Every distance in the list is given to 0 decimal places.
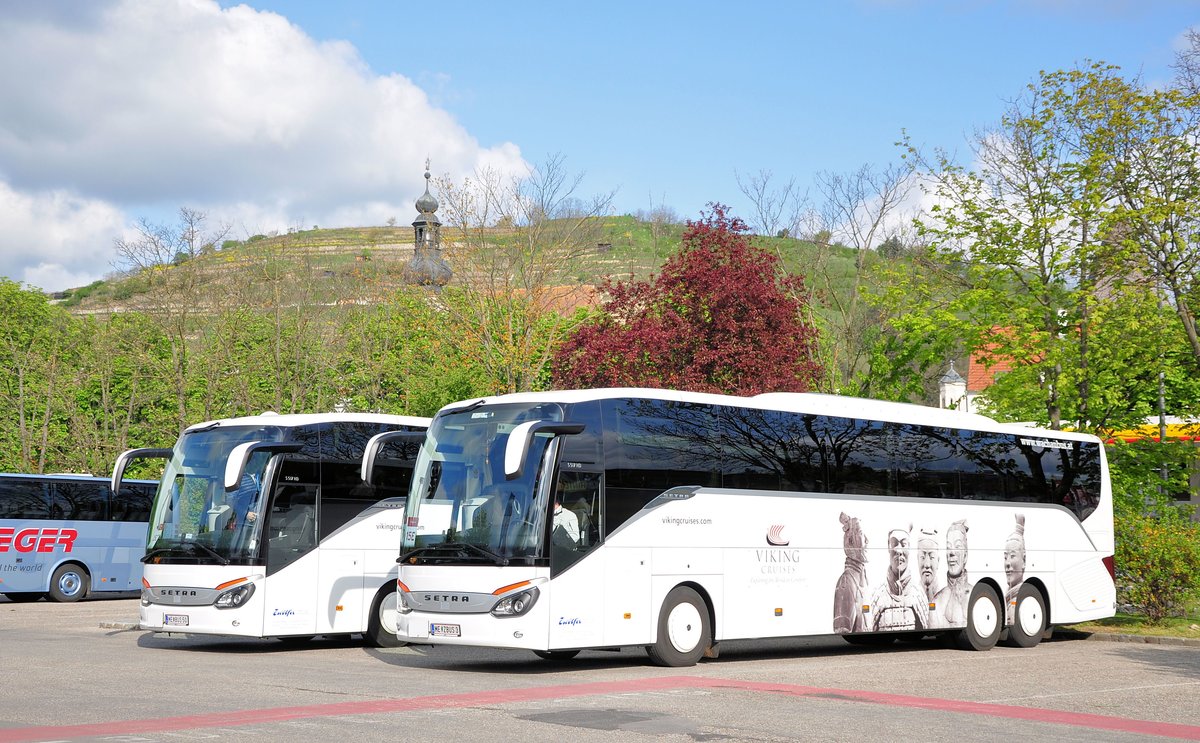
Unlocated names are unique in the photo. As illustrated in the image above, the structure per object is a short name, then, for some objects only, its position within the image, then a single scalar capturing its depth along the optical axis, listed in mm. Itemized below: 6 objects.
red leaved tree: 31219
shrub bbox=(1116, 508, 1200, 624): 21672
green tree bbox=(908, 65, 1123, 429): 24000
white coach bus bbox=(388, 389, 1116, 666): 15172
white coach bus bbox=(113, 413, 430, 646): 17594
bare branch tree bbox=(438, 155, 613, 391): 35312
